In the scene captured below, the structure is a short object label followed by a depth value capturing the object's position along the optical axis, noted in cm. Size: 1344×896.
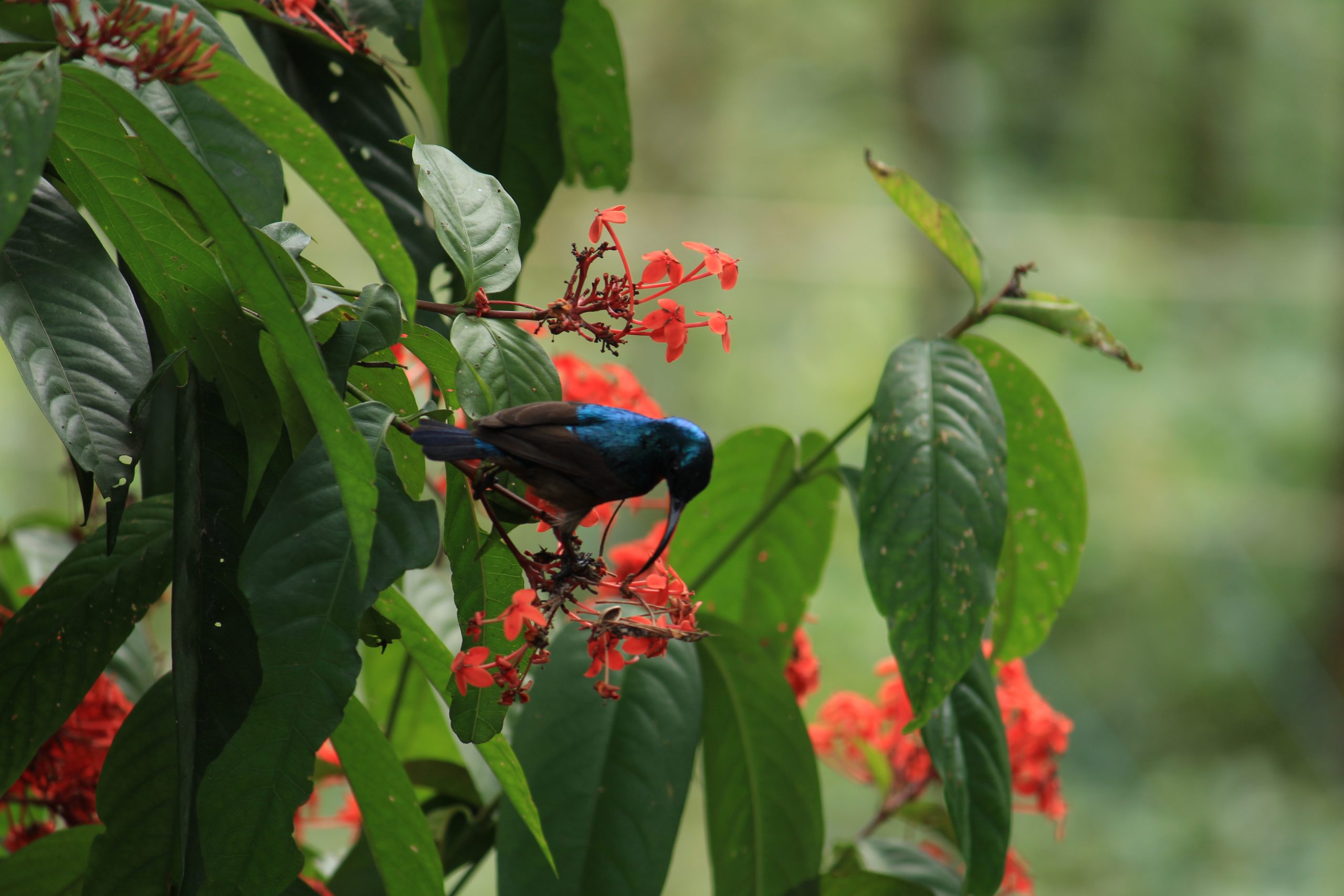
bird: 480
